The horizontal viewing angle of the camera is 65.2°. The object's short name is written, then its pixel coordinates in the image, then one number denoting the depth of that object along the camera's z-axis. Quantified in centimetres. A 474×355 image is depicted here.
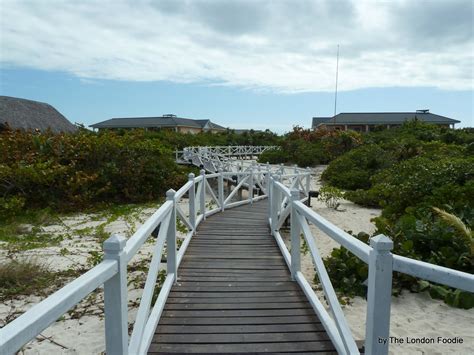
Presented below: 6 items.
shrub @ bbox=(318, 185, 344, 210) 1157
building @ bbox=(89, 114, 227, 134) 5594
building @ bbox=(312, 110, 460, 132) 5197
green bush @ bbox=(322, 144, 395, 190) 1627
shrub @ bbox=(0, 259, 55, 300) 500
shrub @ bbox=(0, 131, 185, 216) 1112
